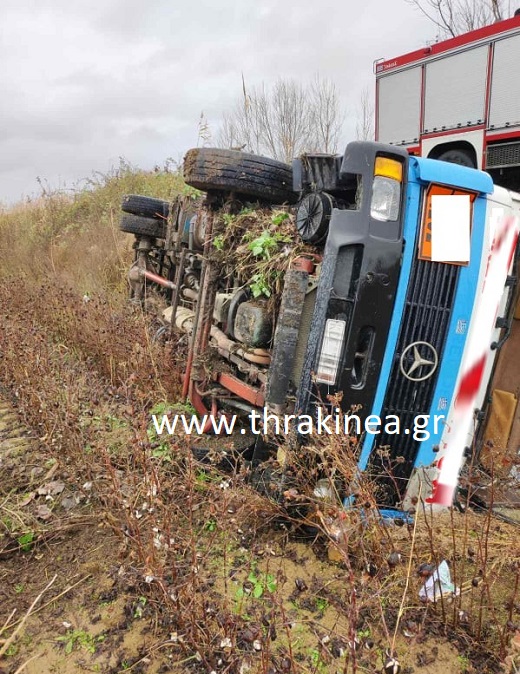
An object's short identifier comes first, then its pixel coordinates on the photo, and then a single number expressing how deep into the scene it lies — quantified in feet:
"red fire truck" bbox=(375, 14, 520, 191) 24.50
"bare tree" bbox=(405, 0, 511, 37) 46.78
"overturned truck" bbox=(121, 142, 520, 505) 7.51
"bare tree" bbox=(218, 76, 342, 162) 45.87
